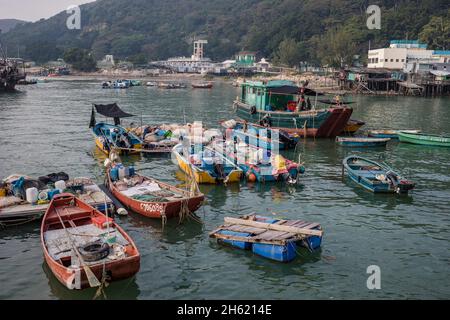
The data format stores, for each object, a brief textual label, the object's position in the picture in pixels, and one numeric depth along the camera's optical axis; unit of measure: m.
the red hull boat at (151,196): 18.61
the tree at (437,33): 120.50
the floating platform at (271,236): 15.45
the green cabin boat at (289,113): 38.62
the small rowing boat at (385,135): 39.84
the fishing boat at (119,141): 31.70
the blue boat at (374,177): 23.16
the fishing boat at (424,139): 36.47
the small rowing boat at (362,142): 36.31
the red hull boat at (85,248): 13.05
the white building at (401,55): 106.62
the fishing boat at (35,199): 18.30
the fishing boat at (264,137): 32.62
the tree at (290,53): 156.38
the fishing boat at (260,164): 25.12
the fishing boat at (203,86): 117.00
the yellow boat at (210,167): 24.39
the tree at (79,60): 177.62
